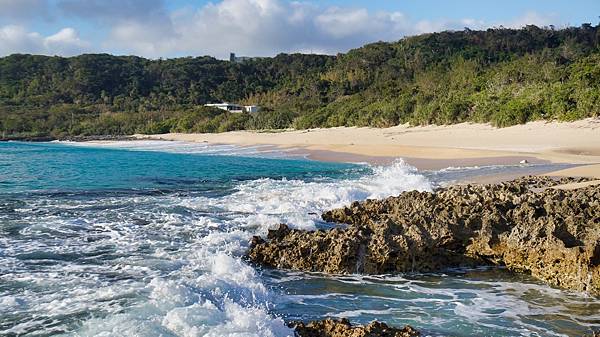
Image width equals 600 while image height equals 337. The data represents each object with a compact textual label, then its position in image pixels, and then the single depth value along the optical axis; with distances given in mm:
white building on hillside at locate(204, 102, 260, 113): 91500
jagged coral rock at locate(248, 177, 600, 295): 8102
